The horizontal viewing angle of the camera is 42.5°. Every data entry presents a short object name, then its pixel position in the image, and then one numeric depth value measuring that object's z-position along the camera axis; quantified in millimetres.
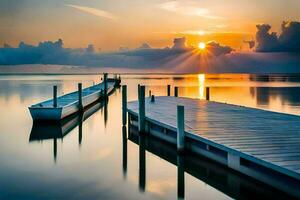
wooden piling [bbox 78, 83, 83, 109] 25828
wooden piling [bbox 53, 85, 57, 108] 22484
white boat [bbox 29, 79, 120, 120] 21203
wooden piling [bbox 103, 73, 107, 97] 40781
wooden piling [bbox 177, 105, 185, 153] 12225
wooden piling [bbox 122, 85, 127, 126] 20875
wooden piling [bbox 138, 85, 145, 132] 16625
